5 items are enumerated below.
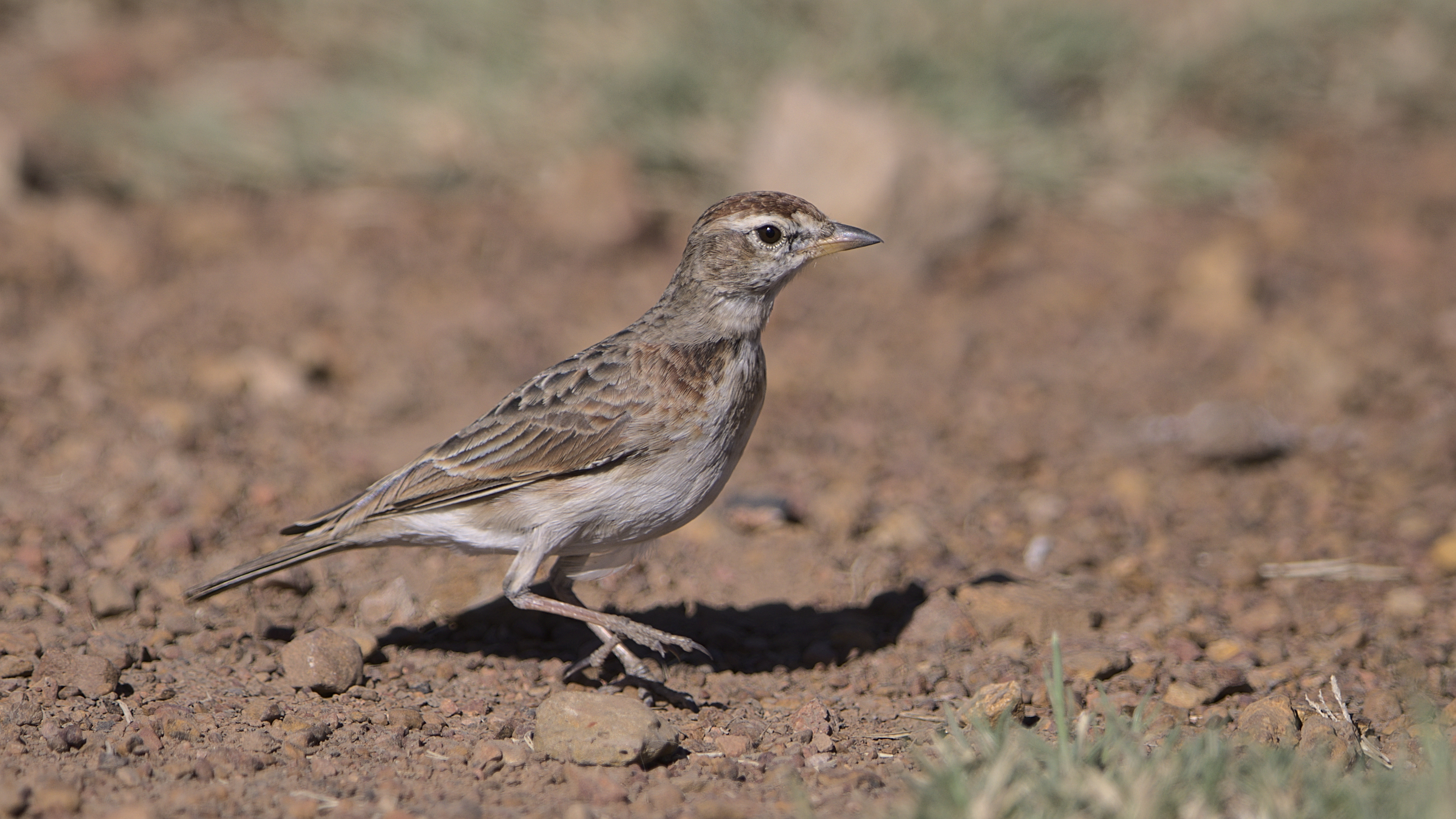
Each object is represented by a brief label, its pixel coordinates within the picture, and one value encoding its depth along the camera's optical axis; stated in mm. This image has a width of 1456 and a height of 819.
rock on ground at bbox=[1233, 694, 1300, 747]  9070
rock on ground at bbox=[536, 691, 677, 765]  8633
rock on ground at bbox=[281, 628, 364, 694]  9922
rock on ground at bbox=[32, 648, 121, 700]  9508
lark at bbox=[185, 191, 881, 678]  10141
